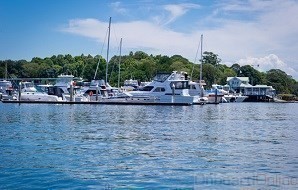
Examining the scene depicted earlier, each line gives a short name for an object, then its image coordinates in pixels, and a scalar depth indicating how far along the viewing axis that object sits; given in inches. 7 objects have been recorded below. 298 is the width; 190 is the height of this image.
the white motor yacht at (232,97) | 4506.6
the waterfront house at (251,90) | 5556.1
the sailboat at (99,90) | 3297.2
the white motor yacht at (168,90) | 3106.3
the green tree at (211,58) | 7398.1
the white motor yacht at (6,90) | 3366.1
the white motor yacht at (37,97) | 3189.0
